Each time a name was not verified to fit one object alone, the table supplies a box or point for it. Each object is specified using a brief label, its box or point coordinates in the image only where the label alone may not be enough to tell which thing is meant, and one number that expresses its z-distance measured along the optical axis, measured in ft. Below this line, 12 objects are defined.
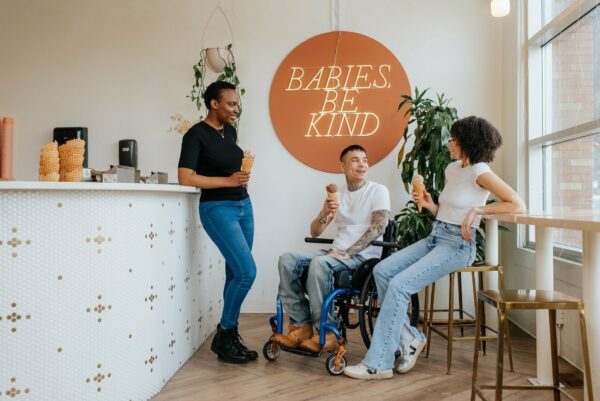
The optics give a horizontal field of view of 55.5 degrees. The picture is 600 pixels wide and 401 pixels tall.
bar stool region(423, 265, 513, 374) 9.96
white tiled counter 7.22
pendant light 11.18
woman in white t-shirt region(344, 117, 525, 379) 9.59
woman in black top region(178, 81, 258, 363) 10.38
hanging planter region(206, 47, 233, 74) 14.75
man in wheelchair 10.34
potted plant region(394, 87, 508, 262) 12.85
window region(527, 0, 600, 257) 10.23
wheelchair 9.96
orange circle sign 15.28
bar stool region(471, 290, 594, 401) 6.72
